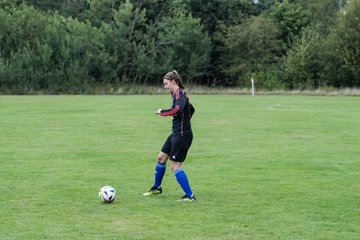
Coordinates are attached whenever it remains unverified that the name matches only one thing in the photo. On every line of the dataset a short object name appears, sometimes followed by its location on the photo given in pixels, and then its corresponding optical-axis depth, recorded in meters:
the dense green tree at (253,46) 62.34
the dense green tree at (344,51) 57.62
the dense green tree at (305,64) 59.34
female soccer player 9.89
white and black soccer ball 9.91
